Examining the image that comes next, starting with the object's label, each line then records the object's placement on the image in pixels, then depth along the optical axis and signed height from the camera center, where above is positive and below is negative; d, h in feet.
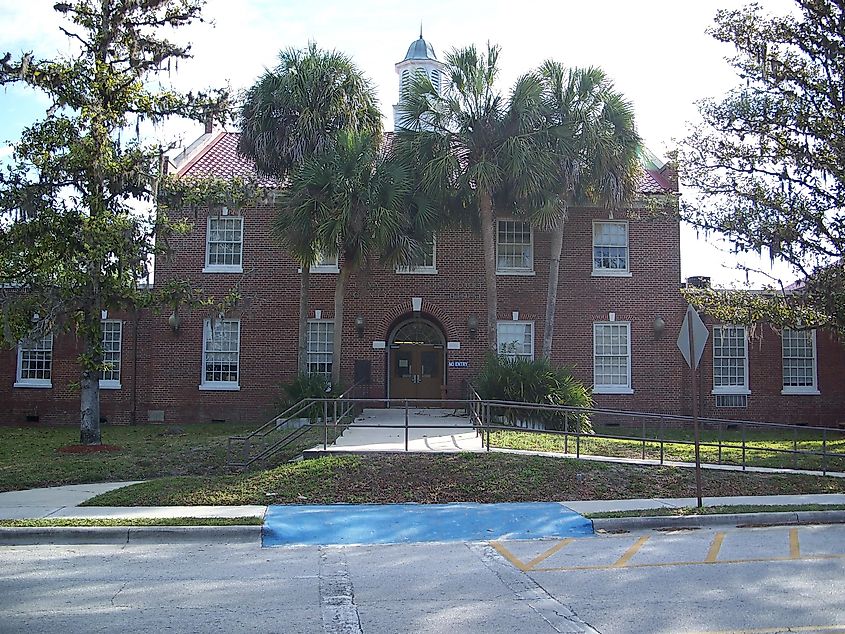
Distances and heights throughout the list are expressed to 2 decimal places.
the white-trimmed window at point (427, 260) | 72.58 +8.34
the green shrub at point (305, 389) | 70.44 -3.07
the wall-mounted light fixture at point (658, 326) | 84.48 +2.66
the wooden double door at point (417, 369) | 84.94 -1.69
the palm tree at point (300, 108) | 72.49 +20.60
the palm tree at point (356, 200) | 68.08 +12.11
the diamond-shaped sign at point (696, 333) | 41.11 +0.98
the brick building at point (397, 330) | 83.87 +2.20
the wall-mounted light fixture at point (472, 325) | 83.56 +2.59
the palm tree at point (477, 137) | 70.13 +18.06
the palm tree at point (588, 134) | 72.33 +18.40
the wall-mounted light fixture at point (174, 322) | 83.00 +2.78
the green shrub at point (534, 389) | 64.23 -2.74
